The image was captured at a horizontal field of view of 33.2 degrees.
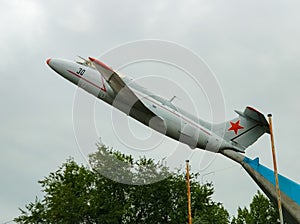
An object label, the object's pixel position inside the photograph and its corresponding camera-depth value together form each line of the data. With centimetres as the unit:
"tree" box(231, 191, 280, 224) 6769
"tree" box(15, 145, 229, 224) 5416
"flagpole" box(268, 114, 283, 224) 2877
